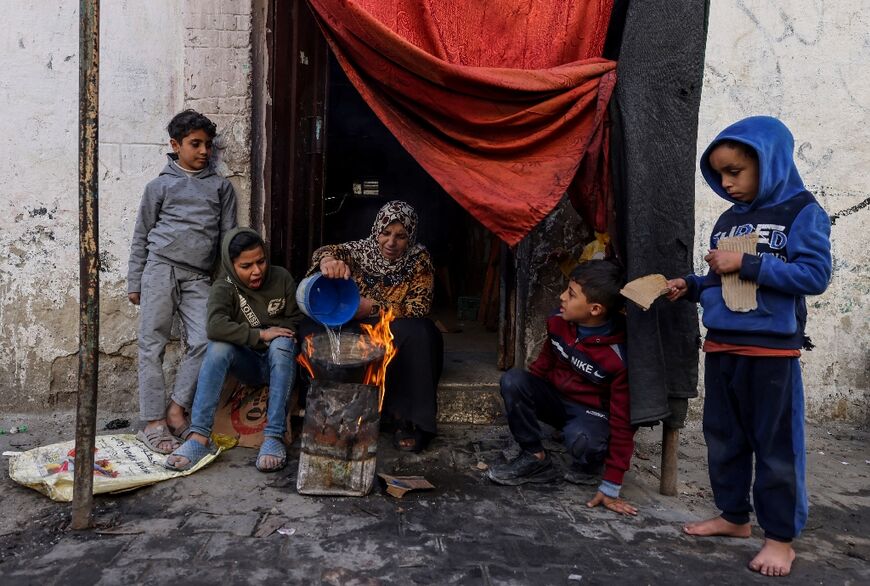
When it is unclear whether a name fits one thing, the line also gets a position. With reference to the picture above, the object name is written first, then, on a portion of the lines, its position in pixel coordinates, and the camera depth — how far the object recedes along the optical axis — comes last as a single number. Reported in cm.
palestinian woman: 390
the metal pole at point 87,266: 266
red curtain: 314
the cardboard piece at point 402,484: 326
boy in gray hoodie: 393
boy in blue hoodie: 261
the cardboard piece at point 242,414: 392
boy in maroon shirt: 325
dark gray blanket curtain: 316
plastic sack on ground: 315
